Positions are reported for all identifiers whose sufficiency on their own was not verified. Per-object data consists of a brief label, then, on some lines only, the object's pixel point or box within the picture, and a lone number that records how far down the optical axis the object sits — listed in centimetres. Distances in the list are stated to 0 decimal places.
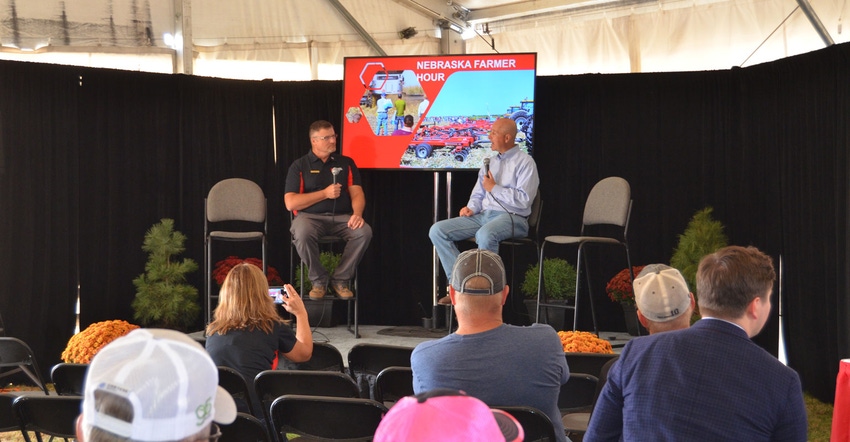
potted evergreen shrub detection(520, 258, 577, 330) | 673
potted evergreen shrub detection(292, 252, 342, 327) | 686
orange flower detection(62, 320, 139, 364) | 490
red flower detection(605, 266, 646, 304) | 675
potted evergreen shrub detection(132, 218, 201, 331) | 678
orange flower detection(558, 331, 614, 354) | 438
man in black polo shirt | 642
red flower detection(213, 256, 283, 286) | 698
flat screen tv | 670
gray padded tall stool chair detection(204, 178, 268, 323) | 675
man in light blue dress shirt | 604
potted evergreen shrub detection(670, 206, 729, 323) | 641
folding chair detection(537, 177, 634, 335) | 584
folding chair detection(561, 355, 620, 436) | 281
